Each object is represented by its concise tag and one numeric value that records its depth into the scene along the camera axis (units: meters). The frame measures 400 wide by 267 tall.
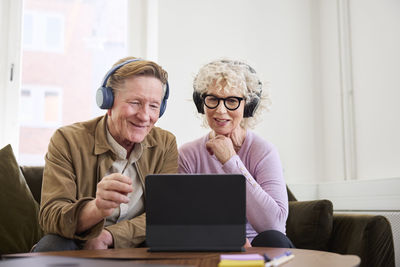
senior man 1.38
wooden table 0.94
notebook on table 1.08
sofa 1.84
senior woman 1.62
